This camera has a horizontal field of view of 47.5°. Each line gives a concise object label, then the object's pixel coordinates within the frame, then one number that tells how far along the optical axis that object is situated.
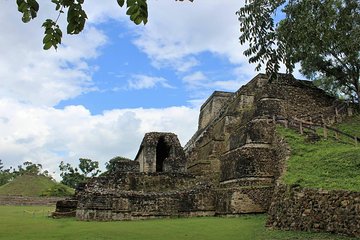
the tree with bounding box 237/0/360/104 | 6.18
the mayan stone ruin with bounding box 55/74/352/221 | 14.77
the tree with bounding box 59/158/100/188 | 51.12
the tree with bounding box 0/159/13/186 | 65.68
